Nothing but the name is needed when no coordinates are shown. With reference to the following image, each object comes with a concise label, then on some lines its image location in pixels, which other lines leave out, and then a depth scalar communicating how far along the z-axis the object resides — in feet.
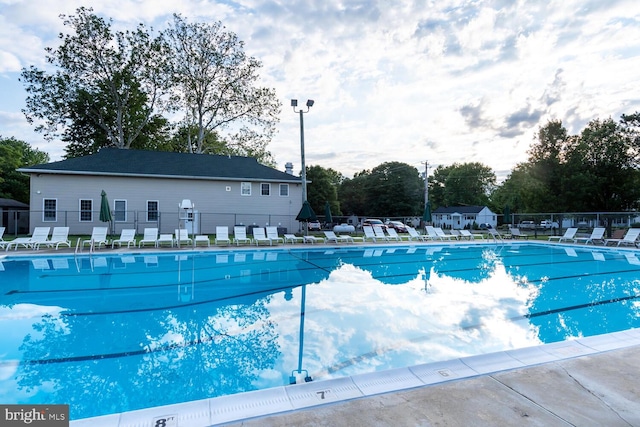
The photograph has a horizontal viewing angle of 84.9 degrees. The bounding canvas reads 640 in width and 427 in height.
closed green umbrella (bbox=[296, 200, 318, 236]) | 60.39
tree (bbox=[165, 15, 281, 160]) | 90.48
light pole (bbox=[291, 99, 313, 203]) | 57.11
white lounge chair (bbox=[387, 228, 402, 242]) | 64.30
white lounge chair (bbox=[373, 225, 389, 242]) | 64.34
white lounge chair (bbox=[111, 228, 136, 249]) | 50.26
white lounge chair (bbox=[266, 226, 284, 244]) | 57.39
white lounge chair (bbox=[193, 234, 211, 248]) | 50.87
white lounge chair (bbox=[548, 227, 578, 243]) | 63.72
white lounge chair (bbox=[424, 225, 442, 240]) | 67.51
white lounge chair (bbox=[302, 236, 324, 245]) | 60.18
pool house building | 63.93
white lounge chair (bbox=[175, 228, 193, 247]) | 53.67
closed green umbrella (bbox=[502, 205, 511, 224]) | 80.02
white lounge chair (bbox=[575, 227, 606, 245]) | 59.50
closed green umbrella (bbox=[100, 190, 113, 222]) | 52.60
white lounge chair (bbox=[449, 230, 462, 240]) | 68.51
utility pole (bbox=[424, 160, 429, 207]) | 110.46
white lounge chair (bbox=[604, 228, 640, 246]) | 54.70
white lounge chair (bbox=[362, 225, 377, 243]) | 64.74
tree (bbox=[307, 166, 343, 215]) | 132.57
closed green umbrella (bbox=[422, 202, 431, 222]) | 70.73
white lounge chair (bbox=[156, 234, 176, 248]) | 50.16
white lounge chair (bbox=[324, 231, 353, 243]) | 61.26
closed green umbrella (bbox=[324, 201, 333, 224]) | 76.05
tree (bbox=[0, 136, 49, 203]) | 92.38
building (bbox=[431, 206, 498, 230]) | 148.25
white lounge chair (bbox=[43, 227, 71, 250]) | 47.09
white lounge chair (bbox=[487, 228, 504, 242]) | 69.34
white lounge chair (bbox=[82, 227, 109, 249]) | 47.70
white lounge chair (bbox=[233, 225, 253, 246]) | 55.98
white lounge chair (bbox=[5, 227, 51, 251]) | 45.97
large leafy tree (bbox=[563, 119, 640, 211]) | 82.64
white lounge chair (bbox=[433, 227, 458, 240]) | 66.81
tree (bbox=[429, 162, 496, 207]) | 202.28
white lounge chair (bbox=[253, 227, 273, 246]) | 55.57
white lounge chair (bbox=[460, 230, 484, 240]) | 69.31
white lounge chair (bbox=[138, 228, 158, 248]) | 51.42
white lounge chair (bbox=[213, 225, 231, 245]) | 55.26
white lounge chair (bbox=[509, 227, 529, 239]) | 72.18
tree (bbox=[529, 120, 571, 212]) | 88.33
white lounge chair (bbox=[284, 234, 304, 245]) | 59.07
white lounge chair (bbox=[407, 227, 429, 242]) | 66.69
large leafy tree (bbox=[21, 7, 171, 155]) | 83.71
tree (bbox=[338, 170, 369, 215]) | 168.35
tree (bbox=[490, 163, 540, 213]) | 176.28
